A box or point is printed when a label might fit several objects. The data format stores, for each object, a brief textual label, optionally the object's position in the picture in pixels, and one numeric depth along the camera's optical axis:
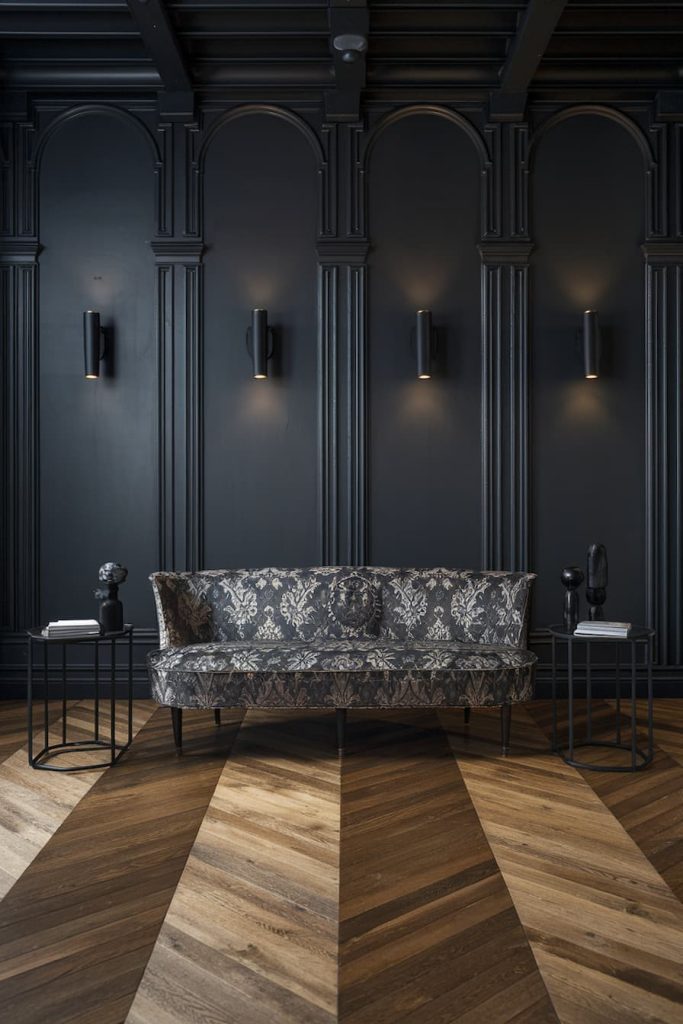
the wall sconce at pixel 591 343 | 4.77
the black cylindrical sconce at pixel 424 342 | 4.78
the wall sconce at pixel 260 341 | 4.77
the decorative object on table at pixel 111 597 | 3.71
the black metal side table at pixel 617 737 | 3.40
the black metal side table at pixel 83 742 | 3.49
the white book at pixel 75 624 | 3.61
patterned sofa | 3.62
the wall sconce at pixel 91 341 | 4.77
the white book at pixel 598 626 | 3.56
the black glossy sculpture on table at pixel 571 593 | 3.71
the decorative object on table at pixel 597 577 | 3.83
